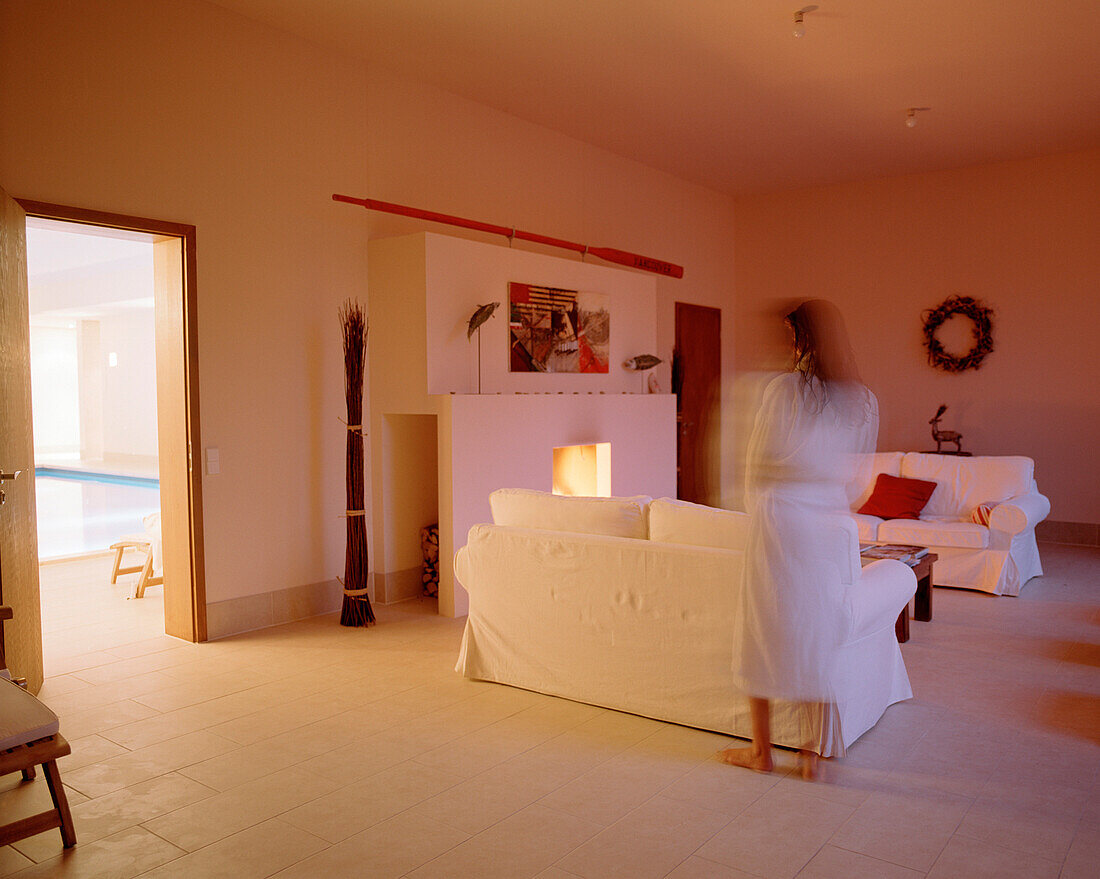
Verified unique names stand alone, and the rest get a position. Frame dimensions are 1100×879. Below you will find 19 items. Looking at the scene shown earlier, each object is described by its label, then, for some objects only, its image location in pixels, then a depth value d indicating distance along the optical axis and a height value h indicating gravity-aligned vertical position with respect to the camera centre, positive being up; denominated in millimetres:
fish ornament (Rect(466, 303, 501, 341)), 5602 +549
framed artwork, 6184 +528
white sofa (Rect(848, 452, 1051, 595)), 5762 -871
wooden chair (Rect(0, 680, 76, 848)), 2414 -966
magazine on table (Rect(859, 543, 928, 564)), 4875 -887
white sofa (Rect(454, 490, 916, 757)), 3283 -879
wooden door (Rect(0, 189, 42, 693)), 3635 -251
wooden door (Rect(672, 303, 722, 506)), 8742 -12
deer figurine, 8070 -367
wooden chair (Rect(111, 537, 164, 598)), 5809 -1125
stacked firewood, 5750 -1045
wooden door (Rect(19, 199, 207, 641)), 4695 -150
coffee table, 4676 -1156
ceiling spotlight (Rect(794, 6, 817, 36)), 4795 +2105
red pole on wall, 5625 +1252
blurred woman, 2904 -353
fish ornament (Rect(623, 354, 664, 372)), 7223 +309
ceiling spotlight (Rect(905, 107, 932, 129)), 6523 +2145
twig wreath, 8141 +635
